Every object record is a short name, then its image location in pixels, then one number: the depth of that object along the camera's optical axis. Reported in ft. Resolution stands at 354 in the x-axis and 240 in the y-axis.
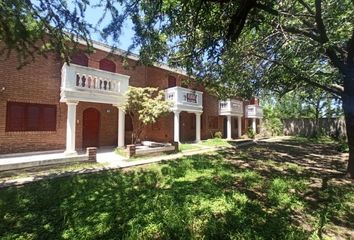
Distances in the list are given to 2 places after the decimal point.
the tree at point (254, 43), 19.70
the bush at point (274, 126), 103.04
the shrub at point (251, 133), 84.94
